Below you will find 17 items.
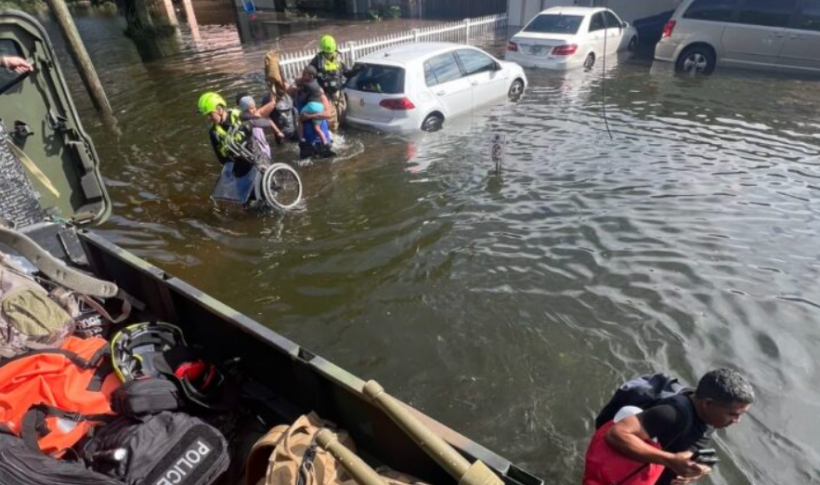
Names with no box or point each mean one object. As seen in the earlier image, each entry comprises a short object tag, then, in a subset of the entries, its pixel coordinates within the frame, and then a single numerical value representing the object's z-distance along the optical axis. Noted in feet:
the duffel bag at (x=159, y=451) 8.07
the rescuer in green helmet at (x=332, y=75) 31.78
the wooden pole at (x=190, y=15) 94.06
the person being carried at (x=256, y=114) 22.91
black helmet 10.02
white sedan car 44.24
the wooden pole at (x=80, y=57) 38.27
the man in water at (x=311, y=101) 27.17
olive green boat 8.71
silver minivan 40.29
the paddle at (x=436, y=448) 6.20
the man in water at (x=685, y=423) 7.75
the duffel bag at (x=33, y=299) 10.11
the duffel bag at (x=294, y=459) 7.60
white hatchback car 29.53
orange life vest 8.57
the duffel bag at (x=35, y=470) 6.95
